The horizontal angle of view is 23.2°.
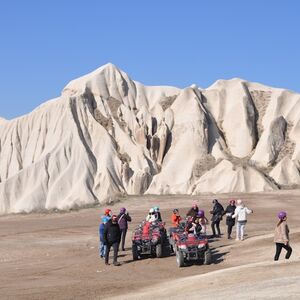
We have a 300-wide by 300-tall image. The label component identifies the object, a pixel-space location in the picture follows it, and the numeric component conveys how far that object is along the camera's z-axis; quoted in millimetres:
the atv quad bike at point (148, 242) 21906
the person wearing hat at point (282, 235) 17656
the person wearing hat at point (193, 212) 24216
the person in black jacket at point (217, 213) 26609
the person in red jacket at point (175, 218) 24828
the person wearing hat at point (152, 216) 23730
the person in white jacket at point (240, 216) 24547
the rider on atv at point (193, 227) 21094
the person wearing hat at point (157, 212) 24216
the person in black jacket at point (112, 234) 20750
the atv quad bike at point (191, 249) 19781
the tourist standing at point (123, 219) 23656
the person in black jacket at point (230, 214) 25484
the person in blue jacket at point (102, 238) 22059
